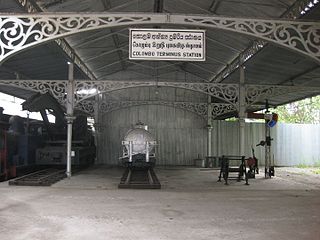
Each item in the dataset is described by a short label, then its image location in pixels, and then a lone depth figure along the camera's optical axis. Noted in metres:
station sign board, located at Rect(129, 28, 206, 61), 8.16
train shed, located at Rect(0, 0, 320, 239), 7.88
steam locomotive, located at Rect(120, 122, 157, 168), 19.33
